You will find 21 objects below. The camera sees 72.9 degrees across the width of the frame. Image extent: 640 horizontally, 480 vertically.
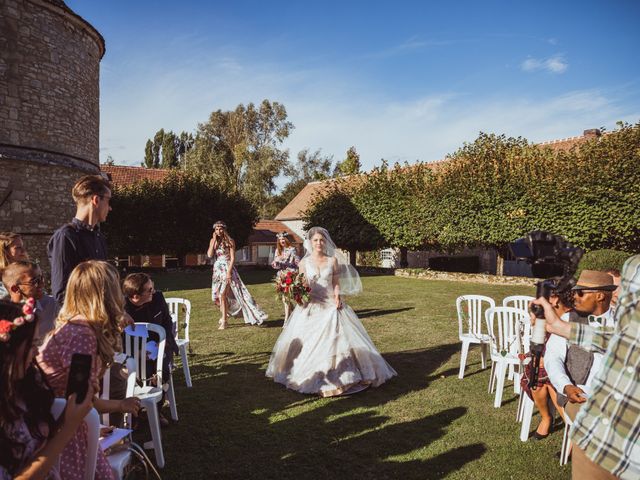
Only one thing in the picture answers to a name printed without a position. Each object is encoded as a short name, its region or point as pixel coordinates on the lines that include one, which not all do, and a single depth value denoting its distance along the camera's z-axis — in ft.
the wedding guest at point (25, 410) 6.32
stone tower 50.60
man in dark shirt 13.09
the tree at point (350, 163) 162.51
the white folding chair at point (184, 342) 20.11
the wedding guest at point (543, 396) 15.04
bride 19.76
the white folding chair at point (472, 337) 21.88
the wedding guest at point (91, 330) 8.65
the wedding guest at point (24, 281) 12.81
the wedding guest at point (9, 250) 15.46
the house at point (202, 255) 112.68
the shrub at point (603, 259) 50.67
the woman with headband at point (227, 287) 33.12
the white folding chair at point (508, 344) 17.89
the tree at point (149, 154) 199.62
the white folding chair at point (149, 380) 13.47
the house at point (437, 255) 87.45
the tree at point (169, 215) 87.92
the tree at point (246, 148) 129.29
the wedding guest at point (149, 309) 15.79
